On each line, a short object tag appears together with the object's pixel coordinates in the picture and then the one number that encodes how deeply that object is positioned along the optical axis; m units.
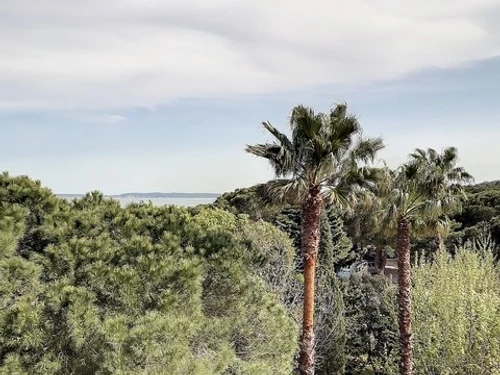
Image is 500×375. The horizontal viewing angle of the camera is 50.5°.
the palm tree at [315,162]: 10.49
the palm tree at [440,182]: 13.53
